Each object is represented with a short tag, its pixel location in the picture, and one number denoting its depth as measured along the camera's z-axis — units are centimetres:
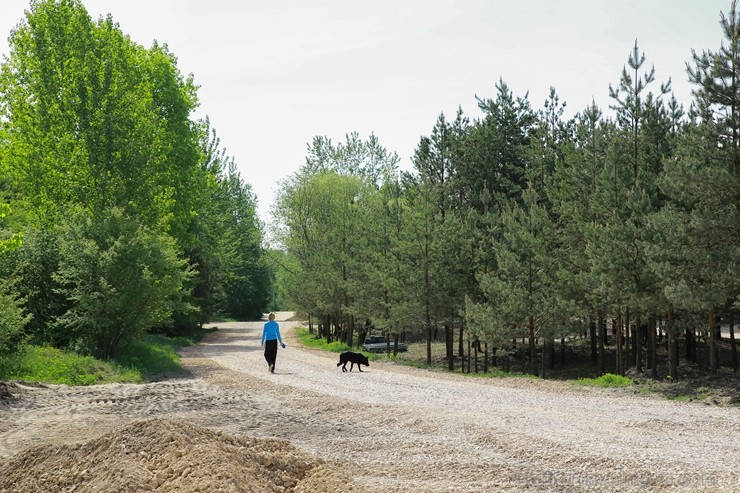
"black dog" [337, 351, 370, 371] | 2395
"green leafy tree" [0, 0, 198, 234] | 2869
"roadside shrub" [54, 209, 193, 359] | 2180
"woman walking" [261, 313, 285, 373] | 2223
